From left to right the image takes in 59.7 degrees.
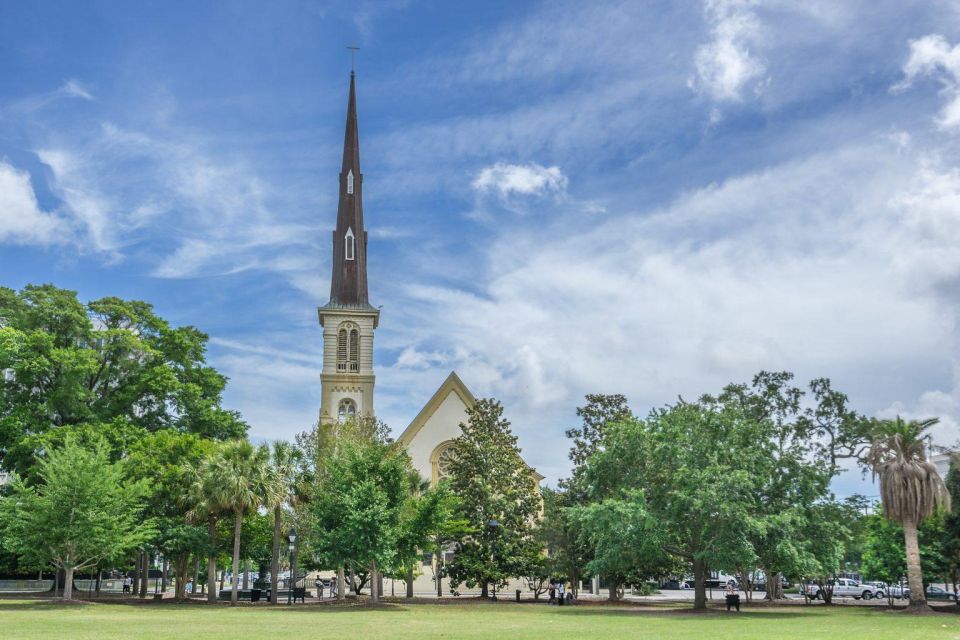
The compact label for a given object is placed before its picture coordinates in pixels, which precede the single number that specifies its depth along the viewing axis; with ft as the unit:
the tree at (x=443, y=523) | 120.47
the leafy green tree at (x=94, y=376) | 132.26
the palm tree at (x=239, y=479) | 116.16
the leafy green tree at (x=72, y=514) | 110.73
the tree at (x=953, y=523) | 125.59
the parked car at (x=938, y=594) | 174.54
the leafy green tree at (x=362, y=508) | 112.78
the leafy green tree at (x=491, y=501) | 142.00
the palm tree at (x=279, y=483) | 120.26
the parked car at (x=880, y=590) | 183.54
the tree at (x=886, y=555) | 146.72
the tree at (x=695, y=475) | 108.58
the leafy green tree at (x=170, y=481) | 123.95
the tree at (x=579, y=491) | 141.28
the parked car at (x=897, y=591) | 194.08
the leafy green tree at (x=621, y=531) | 110.83
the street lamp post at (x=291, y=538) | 123.85
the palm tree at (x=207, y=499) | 117.60
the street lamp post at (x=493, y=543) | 142.72
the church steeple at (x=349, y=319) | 222.89
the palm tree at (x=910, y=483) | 115.24
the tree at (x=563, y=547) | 140.97
